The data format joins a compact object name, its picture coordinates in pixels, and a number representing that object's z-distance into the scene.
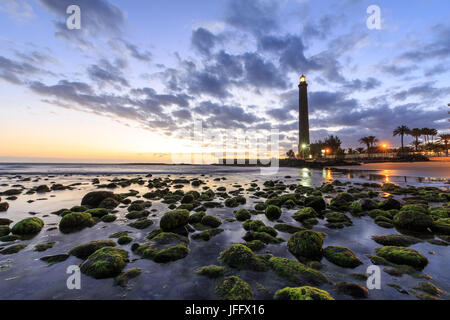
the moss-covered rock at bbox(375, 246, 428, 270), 4.38
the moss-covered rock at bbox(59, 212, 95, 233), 7.14
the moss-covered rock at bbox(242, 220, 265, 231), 6.92
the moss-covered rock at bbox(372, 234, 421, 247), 5.51
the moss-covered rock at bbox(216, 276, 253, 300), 3.43
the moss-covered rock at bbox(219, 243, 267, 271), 4.45
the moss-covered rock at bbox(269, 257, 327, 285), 3.93
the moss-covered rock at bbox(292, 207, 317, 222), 8.19
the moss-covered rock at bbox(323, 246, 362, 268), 4.49
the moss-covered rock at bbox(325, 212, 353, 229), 7.24
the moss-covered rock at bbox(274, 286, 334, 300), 3.11
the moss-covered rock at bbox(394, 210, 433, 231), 6.52
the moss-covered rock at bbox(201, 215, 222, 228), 7.50
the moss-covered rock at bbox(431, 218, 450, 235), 6.21
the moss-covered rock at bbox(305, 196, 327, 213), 9.42
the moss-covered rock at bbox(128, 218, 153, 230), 7.38
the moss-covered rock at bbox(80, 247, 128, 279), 4.11
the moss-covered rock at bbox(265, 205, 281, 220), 8.41
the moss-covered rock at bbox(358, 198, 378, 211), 9.36
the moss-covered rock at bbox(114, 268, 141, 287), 3.88
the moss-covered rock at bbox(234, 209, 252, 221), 8.25
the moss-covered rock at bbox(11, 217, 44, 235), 6.50
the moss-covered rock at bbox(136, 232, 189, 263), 4.86
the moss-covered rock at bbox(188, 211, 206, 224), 7.82
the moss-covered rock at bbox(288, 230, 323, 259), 4.98
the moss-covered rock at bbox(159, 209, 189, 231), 6.91
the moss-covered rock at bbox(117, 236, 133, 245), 5.83
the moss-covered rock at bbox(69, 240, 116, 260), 5.10
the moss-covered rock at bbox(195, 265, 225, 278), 4.19
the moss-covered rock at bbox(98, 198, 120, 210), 10.34
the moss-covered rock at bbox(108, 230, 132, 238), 6.42
